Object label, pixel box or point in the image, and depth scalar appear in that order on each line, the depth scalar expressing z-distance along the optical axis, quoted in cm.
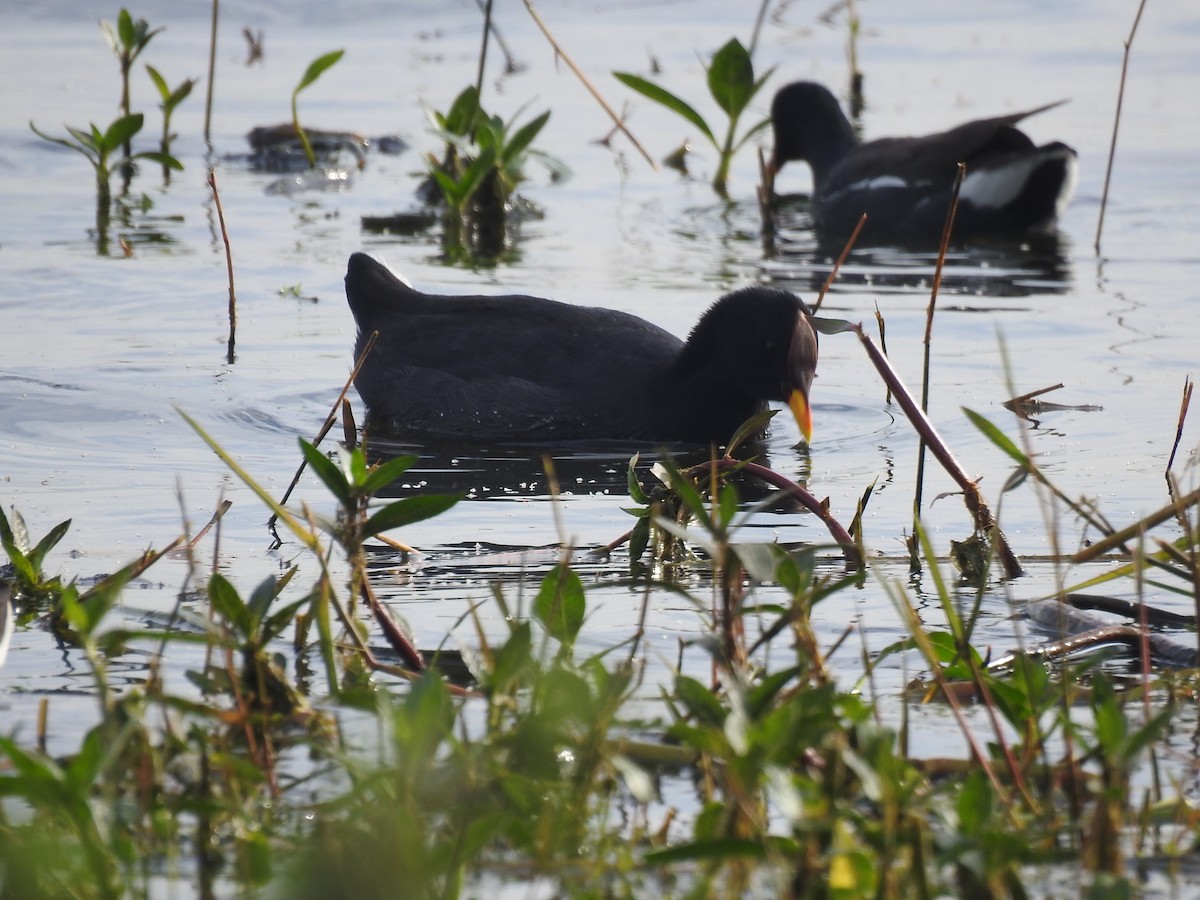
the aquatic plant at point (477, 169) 1853
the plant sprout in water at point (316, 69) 1937
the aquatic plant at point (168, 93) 1998
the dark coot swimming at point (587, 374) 1358
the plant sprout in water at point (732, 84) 2022
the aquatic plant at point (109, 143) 1778
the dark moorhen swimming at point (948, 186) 2031
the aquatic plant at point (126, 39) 1939
